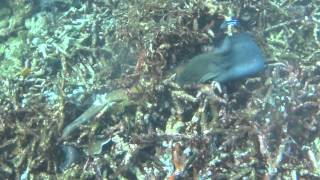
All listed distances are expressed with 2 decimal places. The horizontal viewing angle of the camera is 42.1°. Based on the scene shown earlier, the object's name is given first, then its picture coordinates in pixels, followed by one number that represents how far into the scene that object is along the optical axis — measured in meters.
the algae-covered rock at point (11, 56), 5.00
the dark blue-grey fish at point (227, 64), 4.23
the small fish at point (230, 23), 4.84
